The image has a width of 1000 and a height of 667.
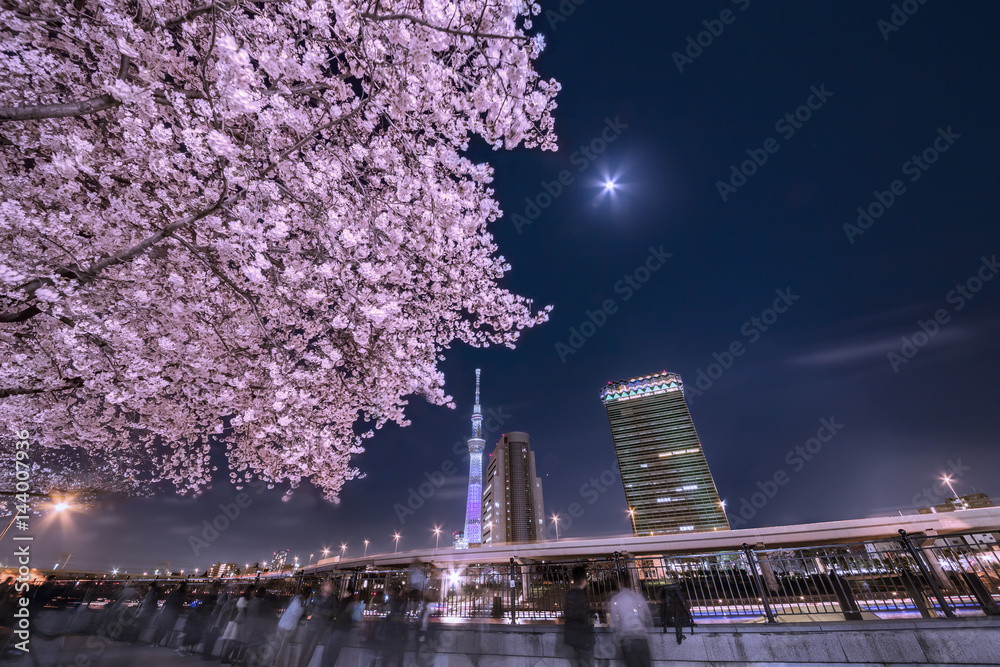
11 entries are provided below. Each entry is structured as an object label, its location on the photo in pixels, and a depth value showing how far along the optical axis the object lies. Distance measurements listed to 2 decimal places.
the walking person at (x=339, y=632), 7.69
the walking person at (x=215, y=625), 11.06
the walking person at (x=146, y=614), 13.57
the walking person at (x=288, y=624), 8.09
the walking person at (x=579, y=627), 6.20
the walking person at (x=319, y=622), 8.12
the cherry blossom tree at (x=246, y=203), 6.24
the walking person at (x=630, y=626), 5.78
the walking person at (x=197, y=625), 11.51
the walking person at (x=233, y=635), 10.17
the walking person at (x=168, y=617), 12.93
